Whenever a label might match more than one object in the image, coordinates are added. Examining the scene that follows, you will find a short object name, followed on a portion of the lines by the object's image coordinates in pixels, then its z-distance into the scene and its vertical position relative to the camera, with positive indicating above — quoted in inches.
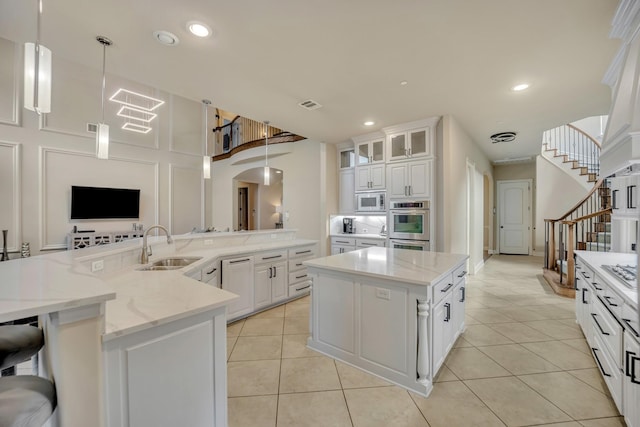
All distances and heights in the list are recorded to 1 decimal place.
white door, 324.8 -2.7
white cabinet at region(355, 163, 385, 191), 195.0 +27.8
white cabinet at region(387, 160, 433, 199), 169.9 +23.2
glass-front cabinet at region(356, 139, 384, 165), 197.6 +47.7
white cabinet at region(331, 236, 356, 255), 210.5 -24.8
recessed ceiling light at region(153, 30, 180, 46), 86.8 +59.3
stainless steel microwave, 197.3 +9.2
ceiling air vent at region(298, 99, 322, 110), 142.2 +60.4
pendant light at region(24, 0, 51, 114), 48.6 +25.6
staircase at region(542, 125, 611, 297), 174.6 +6.9
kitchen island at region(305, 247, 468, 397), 76.2 -31.7
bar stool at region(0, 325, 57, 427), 31.3 -23.4
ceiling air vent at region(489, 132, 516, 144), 205.5 +62.2
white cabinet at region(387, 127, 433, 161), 170.9 +46.9
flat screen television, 196.7 +8.8
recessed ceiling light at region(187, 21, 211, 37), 83.2 +59.6
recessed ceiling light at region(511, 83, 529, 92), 125.0 +61.0
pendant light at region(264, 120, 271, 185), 169.7 +25.8
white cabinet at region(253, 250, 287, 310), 137.9 -35.0
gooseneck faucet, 96.7 -14.7
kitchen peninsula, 35.8 -20.9
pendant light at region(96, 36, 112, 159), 89.4 +26.2
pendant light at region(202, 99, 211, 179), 138.8 +25.9
